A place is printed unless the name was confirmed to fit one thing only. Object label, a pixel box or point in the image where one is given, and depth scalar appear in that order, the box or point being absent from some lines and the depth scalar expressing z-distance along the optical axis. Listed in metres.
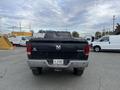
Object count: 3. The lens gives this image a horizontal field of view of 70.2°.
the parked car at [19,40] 13.93
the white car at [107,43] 9.24
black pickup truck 2.85
